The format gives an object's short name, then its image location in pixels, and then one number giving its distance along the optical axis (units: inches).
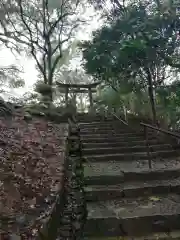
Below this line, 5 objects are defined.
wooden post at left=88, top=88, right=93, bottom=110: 367.9
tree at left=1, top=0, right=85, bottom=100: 392.9
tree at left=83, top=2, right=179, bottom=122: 169.9
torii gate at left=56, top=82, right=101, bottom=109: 367.8
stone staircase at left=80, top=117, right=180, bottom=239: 89.1
